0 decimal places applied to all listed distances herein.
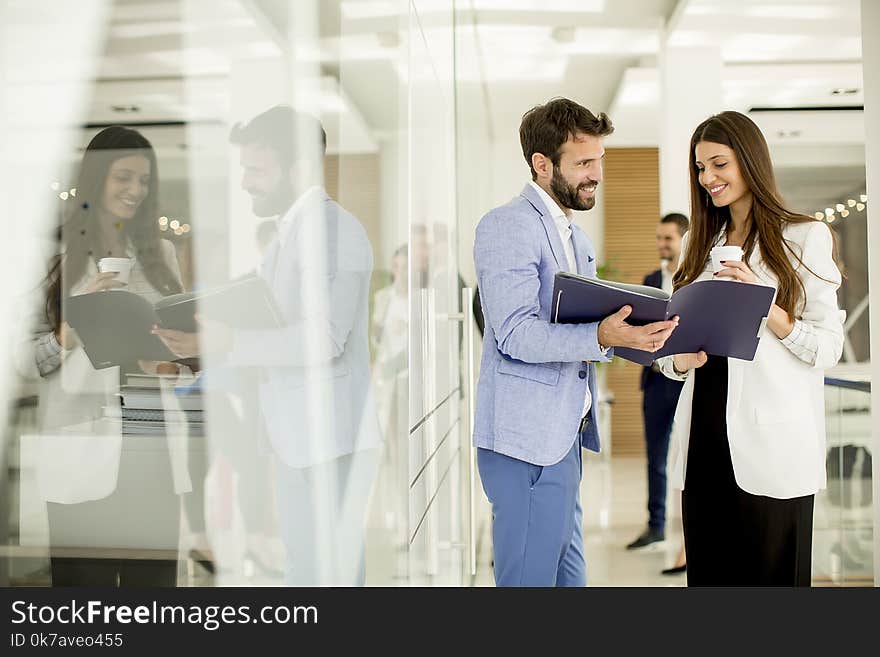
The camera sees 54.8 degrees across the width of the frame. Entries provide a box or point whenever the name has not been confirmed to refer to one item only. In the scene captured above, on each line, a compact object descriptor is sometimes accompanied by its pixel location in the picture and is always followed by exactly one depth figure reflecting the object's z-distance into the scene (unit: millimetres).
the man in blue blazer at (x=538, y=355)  1765
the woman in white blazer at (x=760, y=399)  1805
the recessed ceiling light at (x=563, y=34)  5062
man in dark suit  4121
